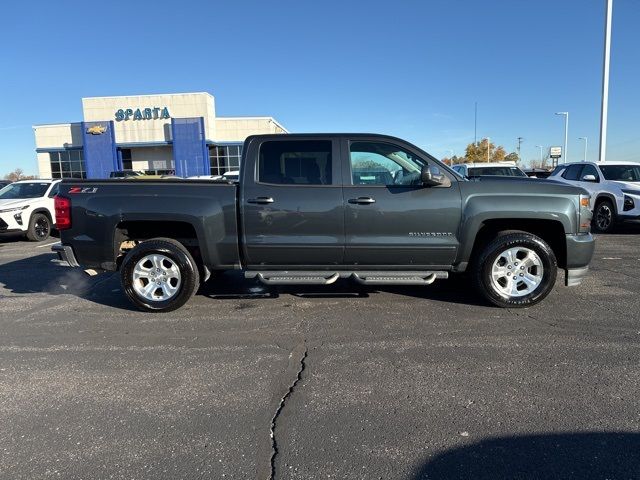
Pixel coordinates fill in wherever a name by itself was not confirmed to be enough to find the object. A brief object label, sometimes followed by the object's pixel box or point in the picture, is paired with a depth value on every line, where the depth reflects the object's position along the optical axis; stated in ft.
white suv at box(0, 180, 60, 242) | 36.63
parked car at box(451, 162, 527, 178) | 50.26
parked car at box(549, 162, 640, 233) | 36.19
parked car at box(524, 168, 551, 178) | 77.97
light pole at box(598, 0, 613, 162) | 60.34
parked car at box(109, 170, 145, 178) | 93.78
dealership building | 137.49
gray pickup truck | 16.76
